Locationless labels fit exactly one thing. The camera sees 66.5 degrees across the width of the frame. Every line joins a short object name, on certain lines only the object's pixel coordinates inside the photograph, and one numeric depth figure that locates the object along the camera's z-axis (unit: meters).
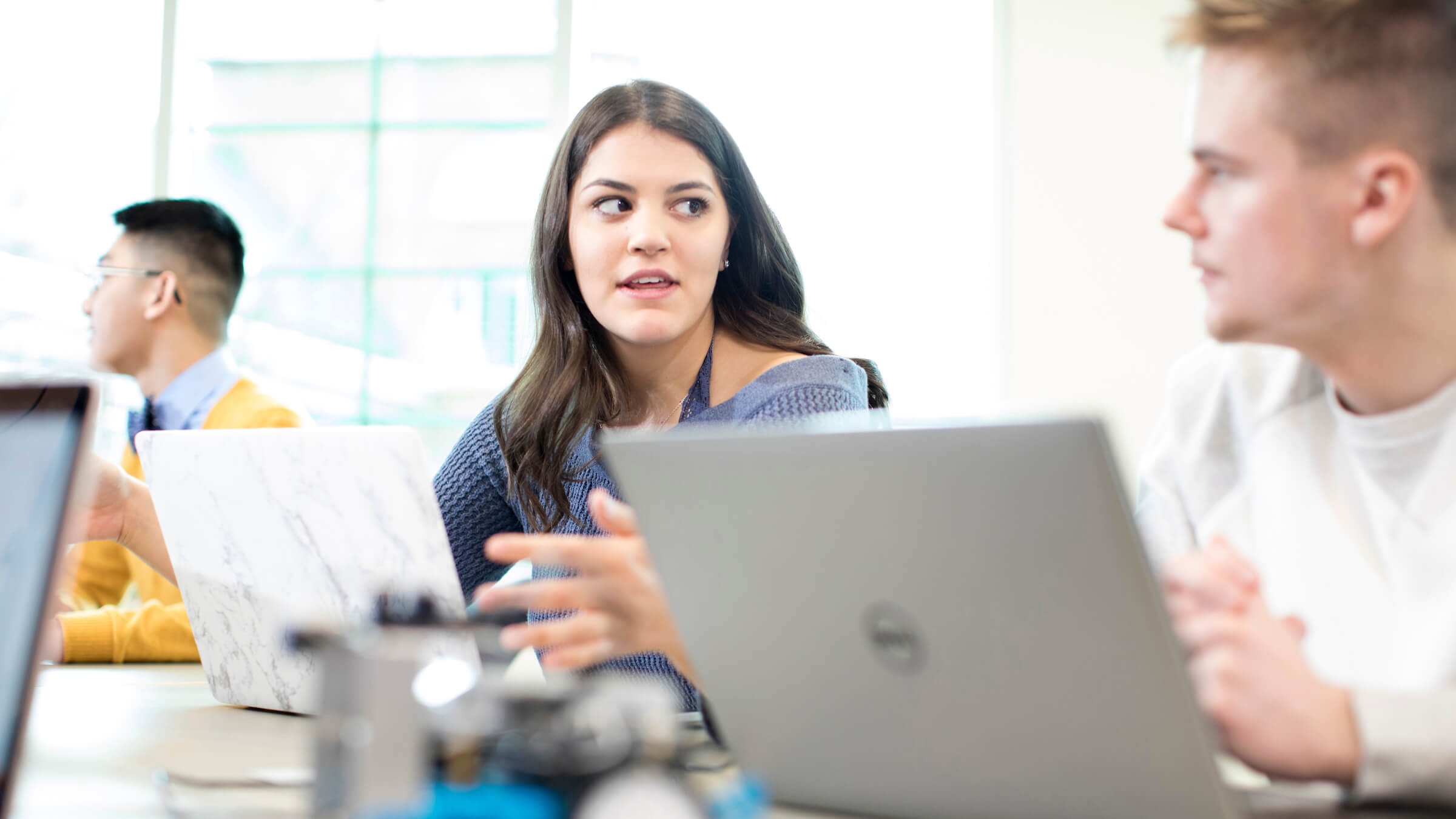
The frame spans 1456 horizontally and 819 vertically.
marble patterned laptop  0.92
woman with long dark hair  1.54
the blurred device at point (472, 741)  0.45
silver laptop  0.51
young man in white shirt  0.85
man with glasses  2.19
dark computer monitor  0.56
